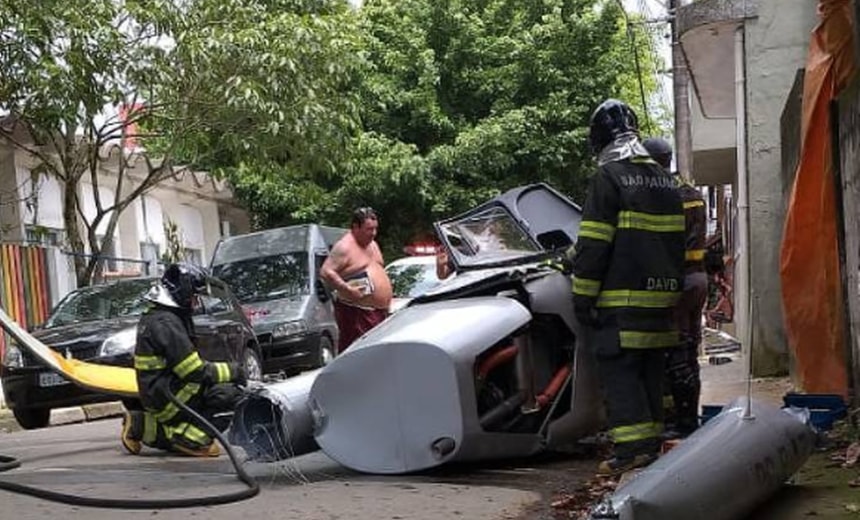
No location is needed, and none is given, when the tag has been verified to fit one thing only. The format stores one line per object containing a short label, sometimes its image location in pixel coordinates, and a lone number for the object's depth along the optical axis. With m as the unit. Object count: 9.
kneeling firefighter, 6.60
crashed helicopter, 5.26
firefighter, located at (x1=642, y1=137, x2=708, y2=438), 5.97
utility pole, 16.59
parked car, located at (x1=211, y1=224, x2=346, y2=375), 12.95
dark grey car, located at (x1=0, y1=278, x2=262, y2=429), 9.31
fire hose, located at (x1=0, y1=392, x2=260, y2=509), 4.86
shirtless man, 8.29
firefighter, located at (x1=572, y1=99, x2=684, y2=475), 5.17
